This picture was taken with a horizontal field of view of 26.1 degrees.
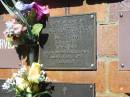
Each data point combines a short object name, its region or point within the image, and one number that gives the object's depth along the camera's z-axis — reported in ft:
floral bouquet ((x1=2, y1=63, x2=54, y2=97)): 5.07
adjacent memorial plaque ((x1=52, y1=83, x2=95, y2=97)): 5.05
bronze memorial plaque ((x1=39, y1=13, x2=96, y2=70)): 5.10
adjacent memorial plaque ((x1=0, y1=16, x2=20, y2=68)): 5.69
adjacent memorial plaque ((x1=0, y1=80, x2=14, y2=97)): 5.66
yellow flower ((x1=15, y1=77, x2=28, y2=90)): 5.09
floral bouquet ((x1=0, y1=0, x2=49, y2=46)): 5.29
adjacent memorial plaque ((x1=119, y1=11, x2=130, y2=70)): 4.84
